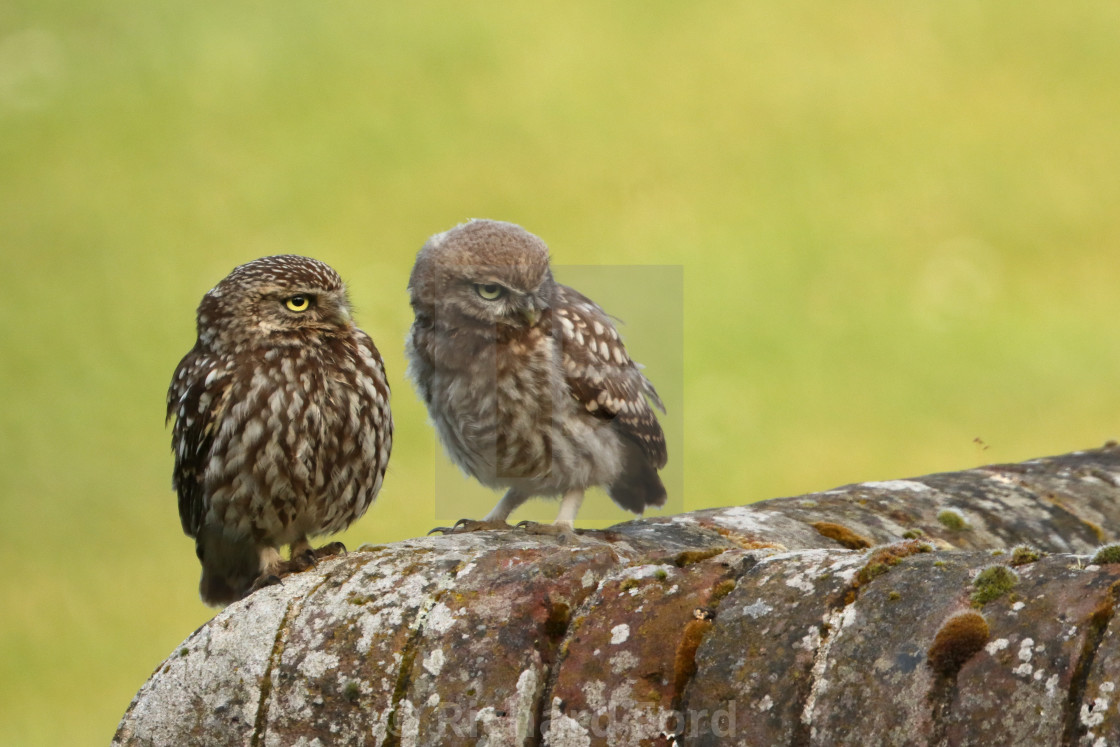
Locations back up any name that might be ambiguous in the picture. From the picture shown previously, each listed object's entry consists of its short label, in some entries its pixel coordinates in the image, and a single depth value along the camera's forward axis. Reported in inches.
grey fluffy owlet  386.6
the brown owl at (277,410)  334.6
